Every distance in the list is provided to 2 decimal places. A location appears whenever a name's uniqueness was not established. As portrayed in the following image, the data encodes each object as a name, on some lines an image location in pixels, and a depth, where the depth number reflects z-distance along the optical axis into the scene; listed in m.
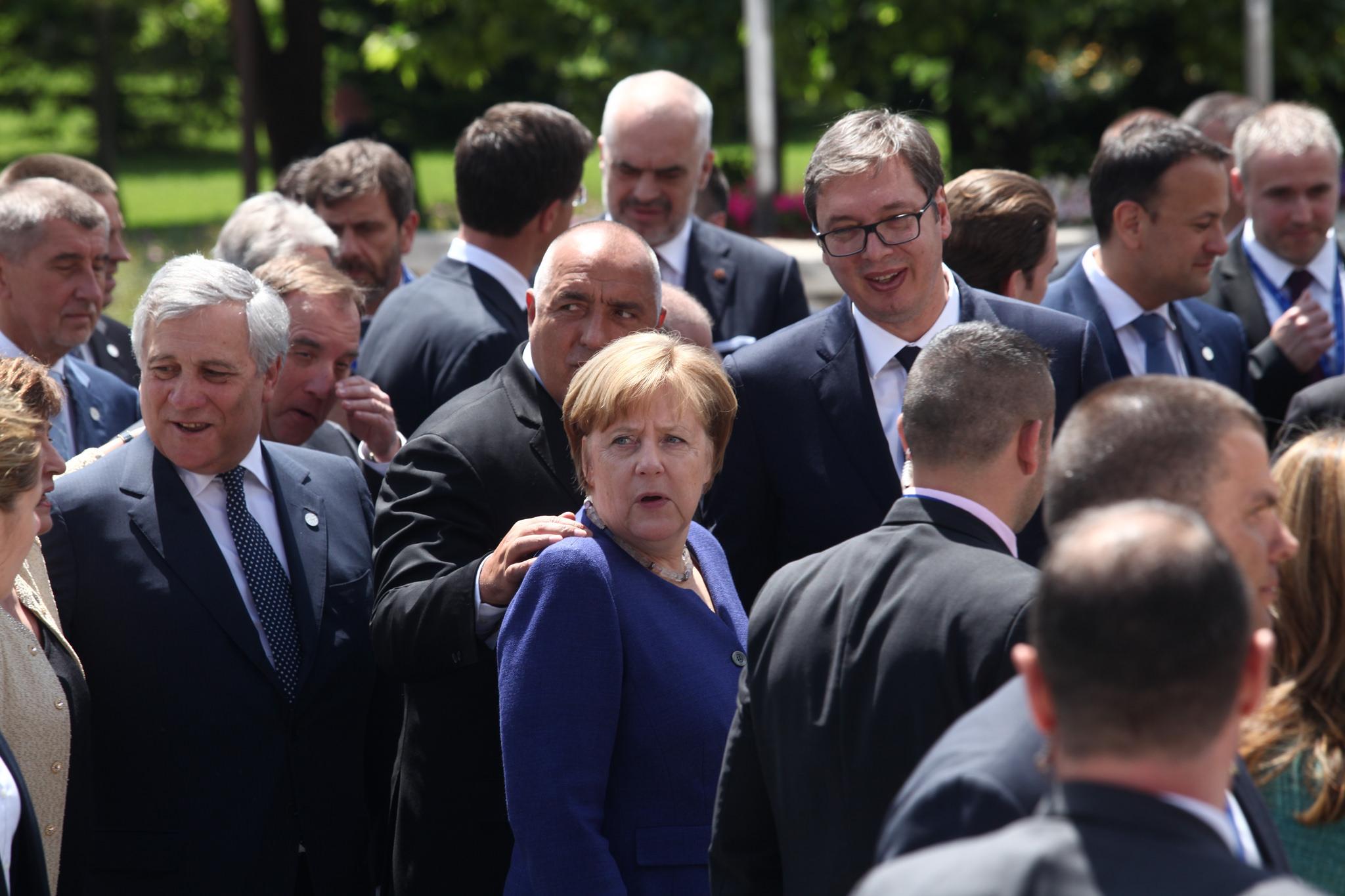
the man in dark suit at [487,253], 10.37
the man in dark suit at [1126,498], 4.16
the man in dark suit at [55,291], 10.48
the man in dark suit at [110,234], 11.80
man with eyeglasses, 7.96
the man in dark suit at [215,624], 7.51
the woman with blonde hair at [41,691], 6.71
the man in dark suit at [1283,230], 12.00
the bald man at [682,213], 11.80
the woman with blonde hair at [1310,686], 4.99
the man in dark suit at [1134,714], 3.35
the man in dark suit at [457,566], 7.43
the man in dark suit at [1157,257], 10.40
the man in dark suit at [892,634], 5.12
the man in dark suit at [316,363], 9.64
